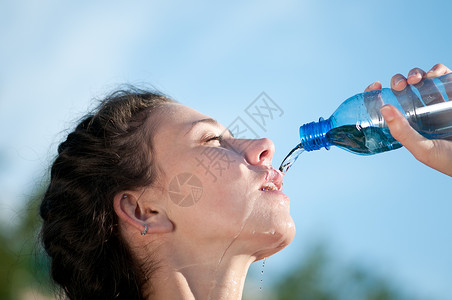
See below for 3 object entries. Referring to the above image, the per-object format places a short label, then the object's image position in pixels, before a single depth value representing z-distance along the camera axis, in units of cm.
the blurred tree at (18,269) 1083
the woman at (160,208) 187
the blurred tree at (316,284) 1578
